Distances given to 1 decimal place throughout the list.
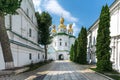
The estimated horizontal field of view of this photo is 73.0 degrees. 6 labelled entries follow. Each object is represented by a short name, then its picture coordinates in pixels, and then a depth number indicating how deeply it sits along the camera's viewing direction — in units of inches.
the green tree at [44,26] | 627.8
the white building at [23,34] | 272.8
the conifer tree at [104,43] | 294.8
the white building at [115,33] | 309.8
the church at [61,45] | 1183.4
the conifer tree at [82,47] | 547.9
